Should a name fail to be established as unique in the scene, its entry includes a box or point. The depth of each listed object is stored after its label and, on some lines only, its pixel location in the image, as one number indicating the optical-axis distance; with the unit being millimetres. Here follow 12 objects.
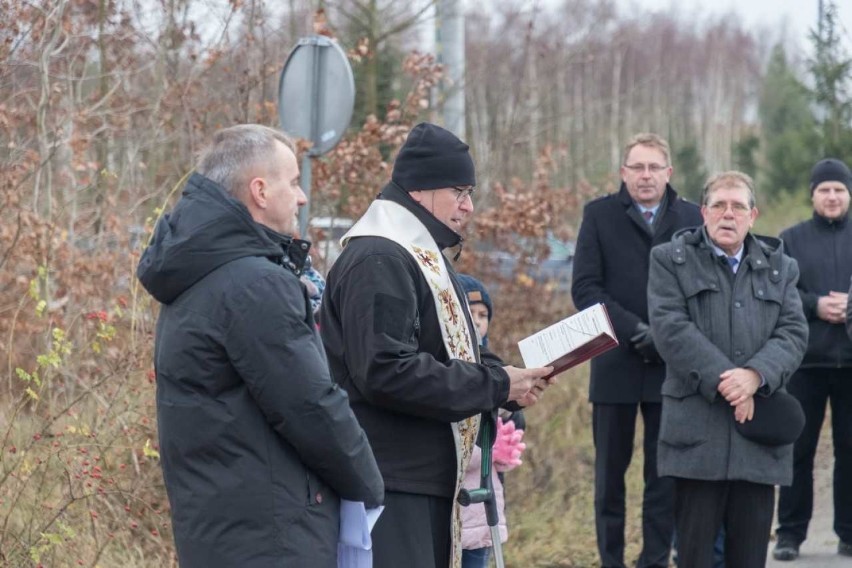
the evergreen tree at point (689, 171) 47189
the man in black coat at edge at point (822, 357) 10840
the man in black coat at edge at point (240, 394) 5135
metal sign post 10727
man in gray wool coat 8434
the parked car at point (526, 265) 17420
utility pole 16102
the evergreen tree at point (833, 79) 18964
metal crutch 6597
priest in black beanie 6101
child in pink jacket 8073
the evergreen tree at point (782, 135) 22379
